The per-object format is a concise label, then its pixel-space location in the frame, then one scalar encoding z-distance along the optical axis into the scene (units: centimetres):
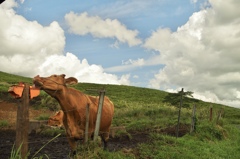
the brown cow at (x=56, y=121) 1714
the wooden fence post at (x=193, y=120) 1648
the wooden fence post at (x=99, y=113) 898
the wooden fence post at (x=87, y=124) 883
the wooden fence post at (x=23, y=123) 593
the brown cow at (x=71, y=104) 840
